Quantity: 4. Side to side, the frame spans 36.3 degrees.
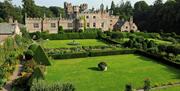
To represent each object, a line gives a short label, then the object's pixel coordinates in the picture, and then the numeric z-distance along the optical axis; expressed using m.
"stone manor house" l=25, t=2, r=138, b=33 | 64.53
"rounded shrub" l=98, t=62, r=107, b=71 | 29.01
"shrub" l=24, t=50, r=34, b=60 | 31.52
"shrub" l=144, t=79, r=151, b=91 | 20.44
